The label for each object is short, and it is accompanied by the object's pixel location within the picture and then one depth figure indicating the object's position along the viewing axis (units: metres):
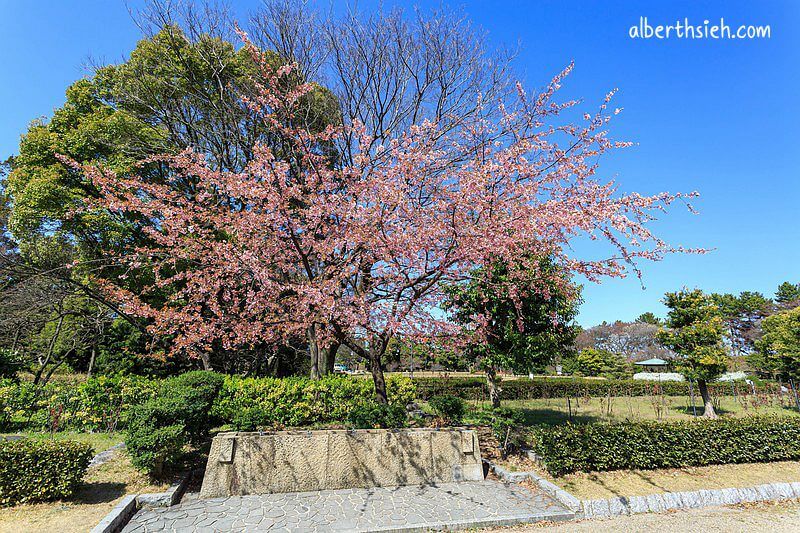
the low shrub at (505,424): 7.56
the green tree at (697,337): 13.34
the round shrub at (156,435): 5.49
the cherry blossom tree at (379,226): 6.18
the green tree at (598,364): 31.97
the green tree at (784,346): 15.96
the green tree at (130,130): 11.04
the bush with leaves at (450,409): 8.01
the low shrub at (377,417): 6.58
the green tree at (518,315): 8.40
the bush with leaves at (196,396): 6.30
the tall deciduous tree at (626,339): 45.53
